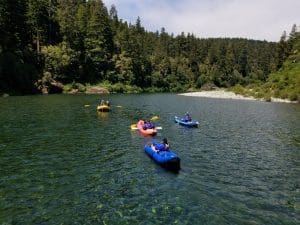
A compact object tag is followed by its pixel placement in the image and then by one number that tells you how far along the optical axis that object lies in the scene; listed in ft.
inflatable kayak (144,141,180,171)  49.46
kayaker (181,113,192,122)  93.53
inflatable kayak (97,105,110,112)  118.54
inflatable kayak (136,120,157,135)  78.03
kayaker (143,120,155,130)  80.13
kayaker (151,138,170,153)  54.62
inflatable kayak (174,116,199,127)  90.60
